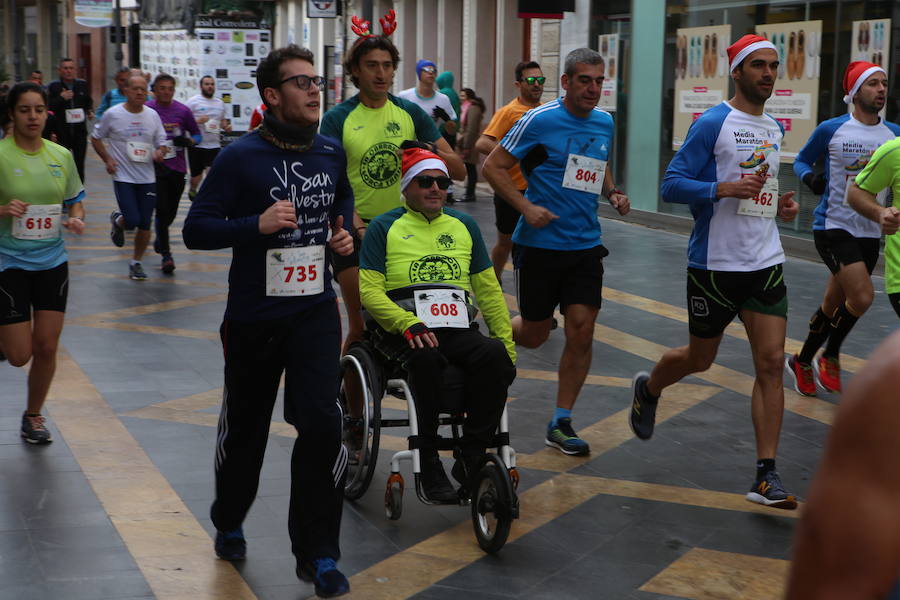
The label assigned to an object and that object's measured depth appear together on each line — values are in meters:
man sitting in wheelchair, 4.80
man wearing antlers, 5.84
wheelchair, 4.49
